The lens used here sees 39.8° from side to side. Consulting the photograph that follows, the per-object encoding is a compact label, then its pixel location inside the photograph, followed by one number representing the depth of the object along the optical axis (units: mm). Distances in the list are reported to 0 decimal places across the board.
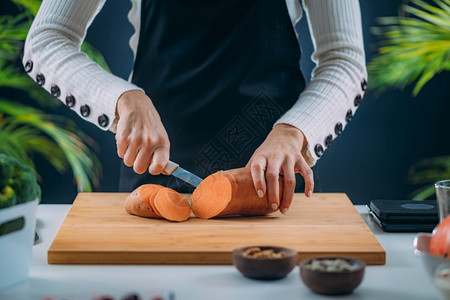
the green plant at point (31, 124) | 3543
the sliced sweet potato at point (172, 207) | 1578
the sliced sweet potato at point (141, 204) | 1612
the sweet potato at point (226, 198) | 1623
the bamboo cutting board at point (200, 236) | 1286
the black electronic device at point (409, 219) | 1550
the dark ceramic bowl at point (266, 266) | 1105
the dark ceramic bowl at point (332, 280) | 1030
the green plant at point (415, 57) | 3379
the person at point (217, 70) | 1864
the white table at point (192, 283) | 1074
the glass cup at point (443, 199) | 1321
